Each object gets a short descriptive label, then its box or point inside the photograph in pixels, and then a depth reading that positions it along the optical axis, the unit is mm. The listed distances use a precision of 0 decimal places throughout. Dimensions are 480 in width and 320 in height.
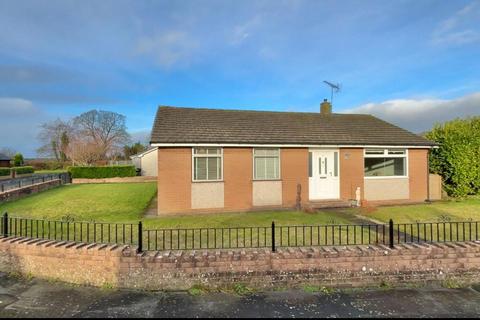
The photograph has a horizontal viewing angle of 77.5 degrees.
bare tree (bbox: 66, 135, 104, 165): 41094
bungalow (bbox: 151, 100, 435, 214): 11562
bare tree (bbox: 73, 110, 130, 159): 54125
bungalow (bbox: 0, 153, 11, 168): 51744
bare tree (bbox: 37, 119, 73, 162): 55297
